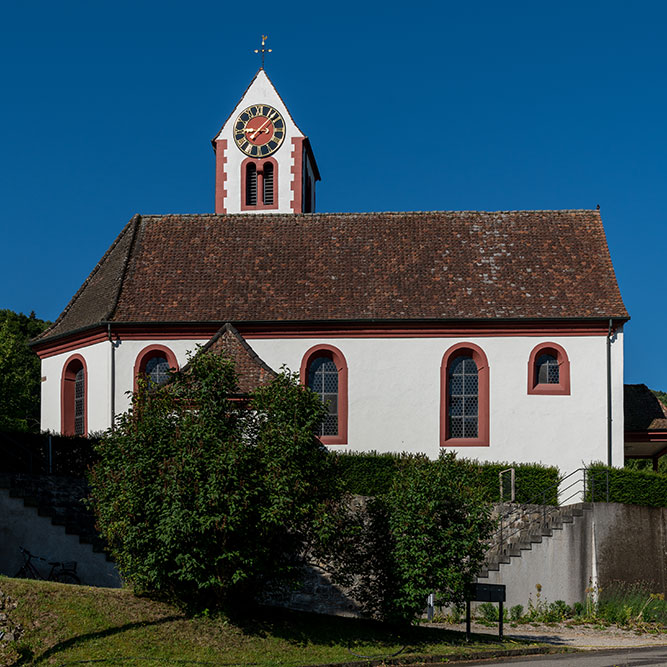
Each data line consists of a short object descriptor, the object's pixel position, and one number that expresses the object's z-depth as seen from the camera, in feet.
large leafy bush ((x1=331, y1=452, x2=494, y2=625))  63.77
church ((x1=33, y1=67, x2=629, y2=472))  102.73
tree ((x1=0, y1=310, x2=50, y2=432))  155.84
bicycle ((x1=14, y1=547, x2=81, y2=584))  72.08
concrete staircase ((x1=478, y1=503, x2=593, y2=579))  84.12
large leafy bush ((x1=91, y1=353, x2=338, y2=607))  56.49
